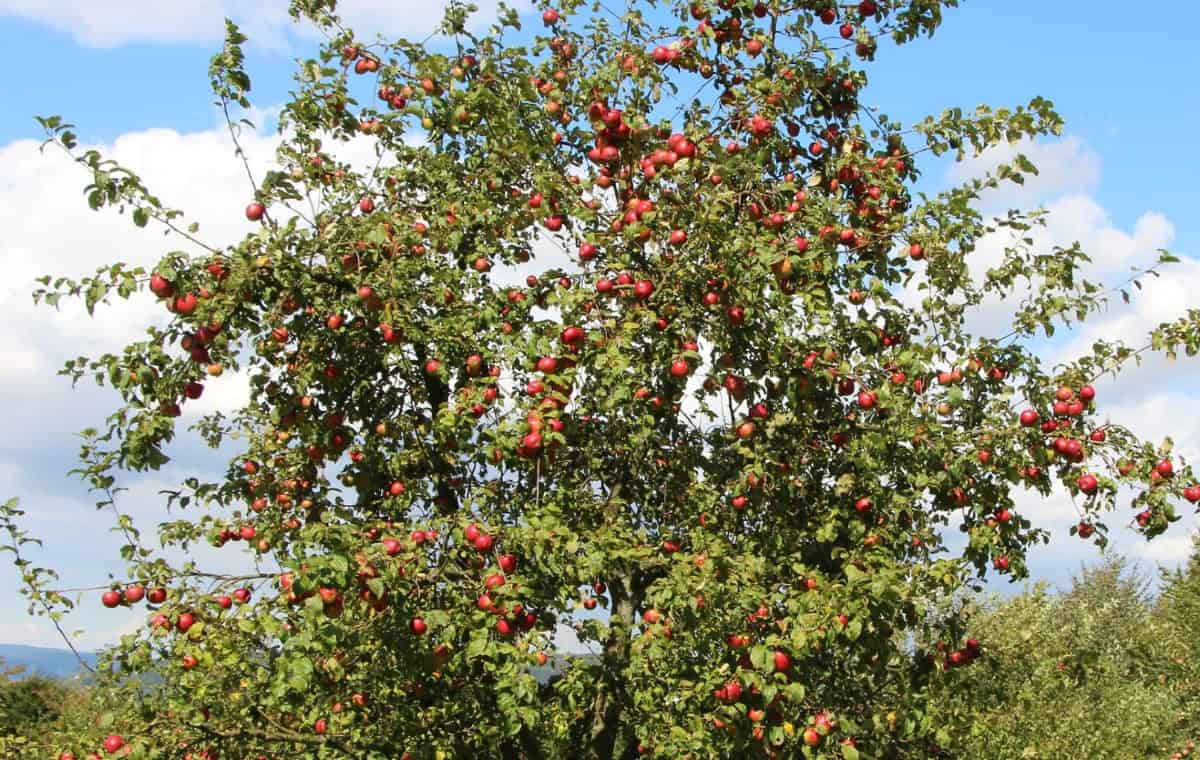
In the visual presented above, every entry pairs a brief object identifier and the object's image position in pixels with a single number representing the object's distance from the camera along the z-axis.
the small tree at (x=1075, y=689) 9.52
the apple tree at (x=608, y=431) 6.66
